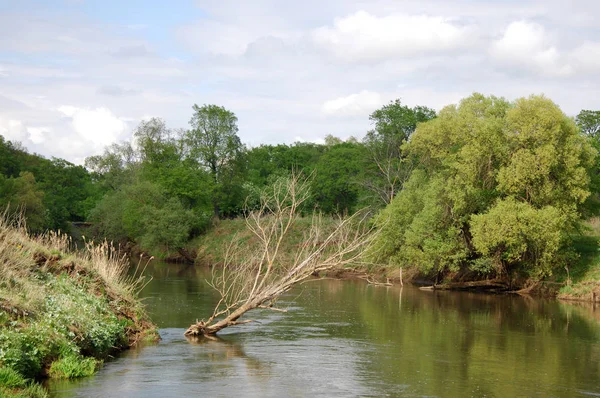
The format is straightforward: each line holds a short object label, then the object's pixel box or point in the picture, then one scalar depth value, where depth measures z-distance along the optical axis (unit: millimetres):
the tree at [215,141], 78438
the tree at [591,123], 67088
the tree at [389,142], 64375
